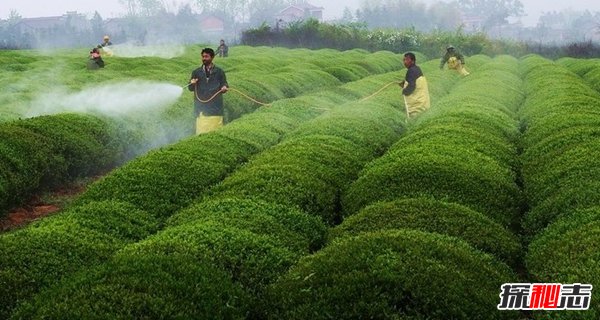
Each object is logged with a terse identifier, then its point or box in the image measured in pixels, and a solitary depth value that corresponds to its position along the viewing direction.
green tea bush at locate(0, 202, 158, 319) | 8.28
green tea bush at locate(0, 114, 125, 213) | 13.44
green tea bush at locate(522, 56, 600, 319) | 8.07
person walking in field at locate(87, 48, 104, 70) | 30.66
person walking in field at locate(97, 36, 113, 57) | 35.61
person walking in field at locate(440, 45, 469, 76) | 33.72
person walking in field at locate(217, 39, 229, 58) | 49.51
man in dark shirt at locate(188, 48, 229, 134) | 16.88
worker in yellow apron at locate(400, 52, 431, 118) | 19.18
